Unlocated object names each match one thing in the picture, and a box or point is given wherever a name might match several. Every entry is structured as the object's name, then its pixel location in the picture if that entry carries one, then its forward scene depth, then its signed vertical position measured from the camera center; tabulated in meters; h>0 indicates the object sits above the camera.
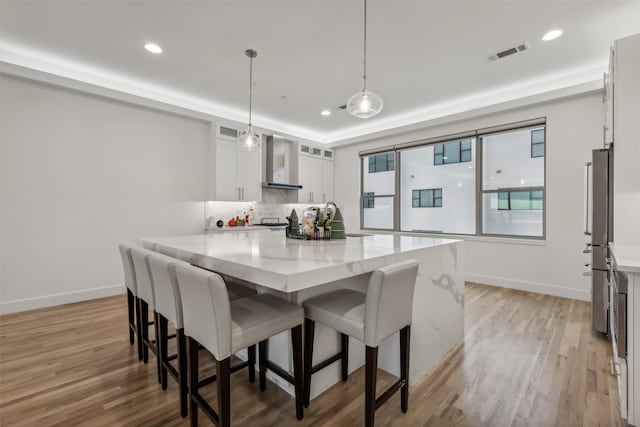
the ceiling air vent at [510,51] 3.12 +1.76
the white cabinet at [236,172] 4.88 +0.70
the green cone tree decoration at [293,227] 2.69 -0.13
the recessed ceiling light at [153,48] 3.09 +1.74
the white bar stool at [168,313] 1.61 -0.58
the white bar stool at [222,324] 1.30 -0.54
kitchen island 1.36 -0.29
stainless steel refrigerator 2.58 -0.14
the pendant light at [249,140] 3.36 +0.83
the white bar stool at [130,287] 2.23 -0.59
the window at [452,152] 5.02 +1.08
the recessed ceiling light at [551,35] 2.88 +1.77
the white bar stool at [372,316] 1.44 -0.54
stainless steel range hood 5.60 +0.93
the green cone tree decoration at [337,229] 2.52 -0.13
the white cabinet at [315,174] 6.22 +0.85
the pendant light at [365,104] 2.23 +0.83
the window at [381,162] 6.09 +1.07
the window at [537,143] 4.25 +1.03
